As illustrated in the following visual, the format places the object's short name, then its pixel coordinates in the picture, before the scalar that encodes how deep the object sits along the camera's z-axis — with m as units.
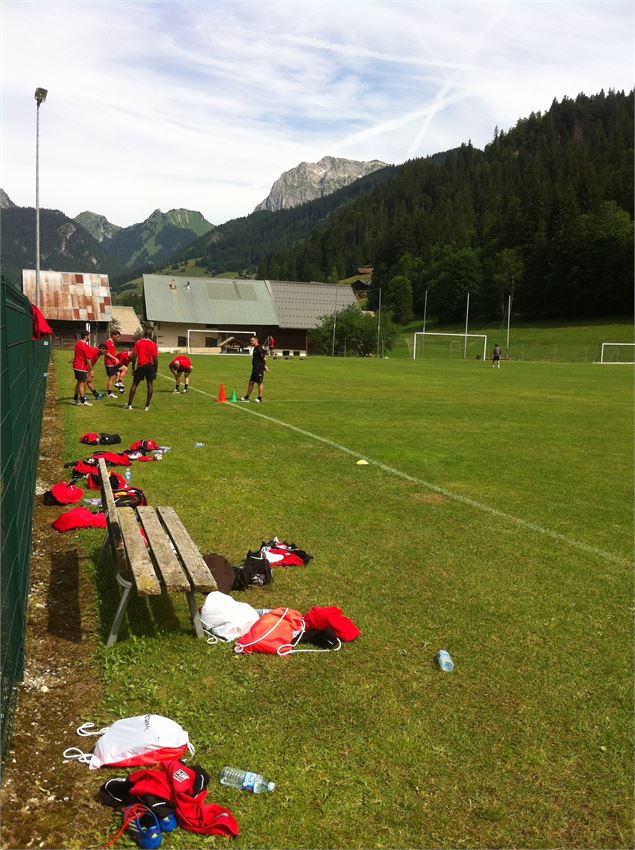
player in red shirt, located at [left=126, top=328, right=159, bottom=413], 17.30
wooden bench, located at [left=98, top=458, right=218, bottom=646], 4.48
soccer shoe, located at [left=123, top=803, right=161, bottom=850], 2.92
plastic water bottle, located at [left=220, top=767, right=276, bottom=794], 3.28
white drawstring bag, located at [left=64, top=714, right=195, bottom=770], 3.43
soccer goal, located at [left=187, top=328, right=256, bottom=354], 74.62
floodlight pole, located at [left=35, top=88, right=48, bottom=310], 30.56
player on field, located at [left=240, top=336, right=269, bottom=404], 19.55
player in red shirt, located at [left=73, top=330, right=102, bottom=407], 17.14
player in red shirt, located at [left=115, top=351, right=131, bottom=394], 20.52
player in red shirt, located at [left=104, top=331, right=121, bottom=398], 19.27
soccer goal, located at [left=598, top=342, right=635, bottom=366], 68.25
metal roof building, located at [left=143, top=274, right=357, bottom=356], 77.81
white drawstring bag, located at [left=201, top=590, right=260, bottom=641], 4.86
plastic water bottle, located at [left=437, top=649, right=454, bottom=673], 4.52
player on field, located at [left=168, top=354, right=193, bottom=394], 21.25
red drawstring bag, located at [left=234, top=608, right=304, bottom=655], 4.70
